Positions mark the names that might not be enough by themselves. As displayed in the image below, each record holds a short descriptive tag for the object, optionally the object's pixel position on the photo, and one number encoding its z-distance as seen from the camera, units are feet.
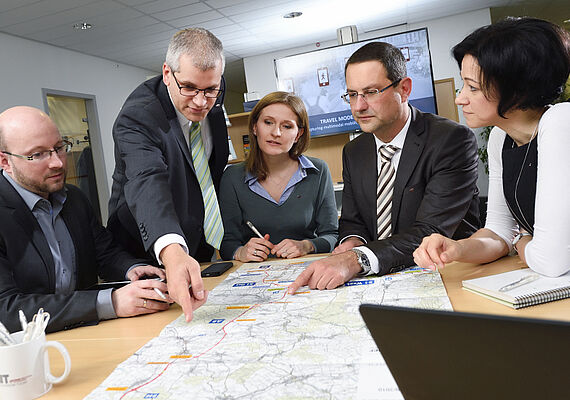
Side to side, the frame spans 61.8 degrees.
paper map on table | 2.73
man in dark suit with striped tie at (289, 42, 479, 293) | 5.81
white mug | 2.87
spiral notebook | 3.54
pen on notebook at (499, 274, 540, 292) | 3.75
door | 23.59
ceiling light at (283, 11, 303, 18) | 21.71
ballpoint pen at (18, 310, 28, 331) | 3.18
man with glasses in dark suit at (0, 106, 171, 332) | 4.30
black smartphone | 5.70
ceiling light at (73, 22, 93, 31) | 19.60
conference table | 3.17
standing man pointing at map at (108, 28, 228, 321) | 4.71
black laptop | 1.32
